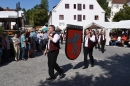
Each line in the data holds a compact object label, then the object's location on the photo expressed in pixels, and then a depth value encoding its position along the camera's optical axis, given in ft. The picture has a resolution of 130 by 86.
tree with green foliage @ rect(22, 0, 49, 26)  111.44
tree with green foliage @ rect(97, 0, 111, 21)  117.49
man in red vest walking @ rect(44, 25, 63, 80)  11.65
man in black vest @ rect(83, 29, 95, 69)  15.29
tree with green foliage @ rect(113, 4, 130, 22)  93.46
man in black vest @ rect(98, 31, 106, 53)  28.31
